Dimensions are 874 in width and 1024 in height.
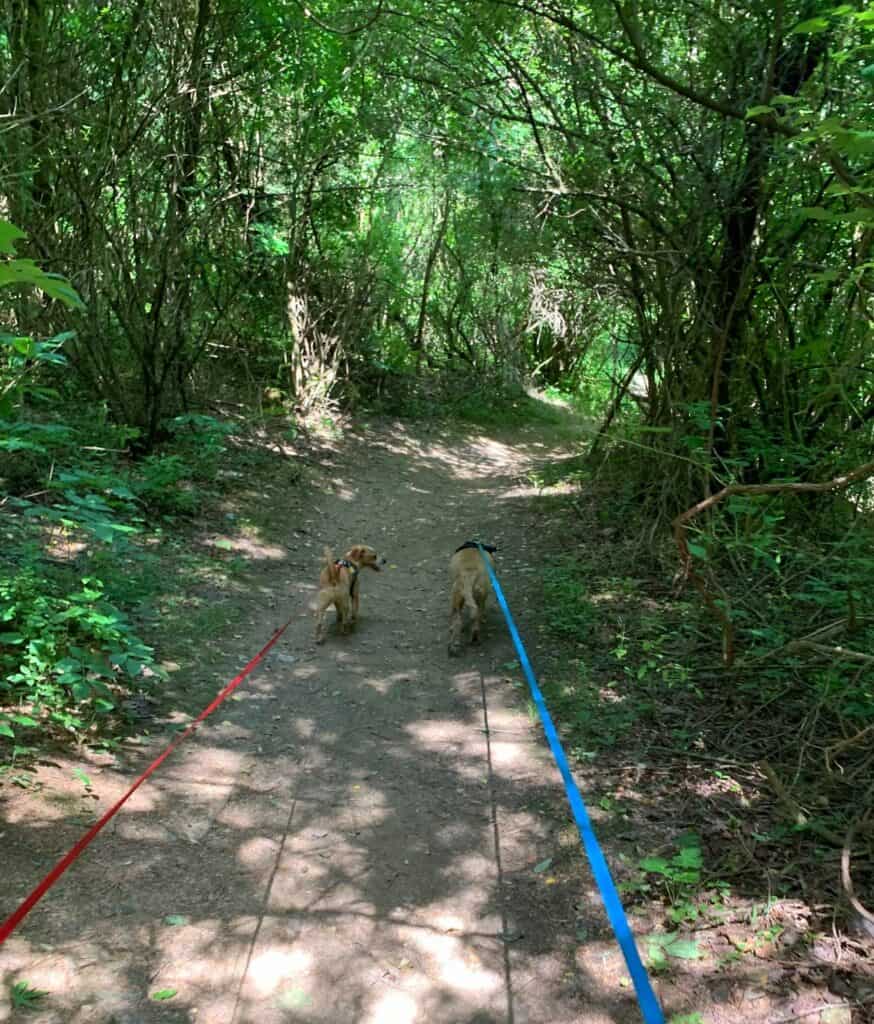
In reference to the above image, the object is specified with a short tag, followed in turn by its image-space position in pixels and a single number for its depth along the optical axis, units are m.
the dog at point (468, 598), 5.85
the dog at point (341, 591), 5.91
